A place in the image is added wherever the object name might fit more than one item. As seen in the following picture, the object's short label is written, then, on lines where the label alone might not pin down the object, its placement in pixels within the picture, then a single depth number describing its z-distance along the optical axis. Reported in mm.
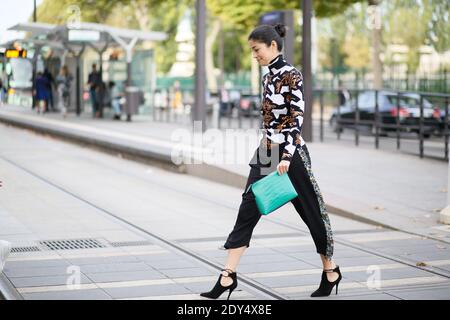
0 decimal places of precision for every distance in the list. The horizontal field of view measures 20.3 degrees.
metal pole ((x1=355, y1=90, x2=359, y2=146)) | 25745
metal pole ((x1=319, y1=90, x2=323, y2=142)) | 26754
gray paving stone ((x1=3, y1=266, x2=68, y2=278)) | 9300
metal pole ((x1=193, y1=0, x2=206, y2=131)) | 26475
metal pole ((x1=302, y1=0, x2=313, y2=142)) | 24236
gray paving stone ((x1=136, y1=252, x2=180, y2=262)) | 10395
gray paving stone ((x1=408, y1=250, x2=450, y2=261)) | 10692
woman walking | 8027
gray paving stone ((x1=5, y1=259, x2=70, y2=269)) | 9785
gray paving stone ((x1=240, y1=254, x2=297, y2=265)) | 10395
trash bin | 37595
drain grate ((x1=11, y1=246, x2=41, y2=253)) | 10765
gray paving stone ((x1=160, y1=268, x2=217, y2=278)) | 9456
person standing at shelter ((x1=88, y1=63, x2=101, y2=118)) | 40128
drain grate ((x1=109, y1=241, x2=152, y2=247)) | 11308
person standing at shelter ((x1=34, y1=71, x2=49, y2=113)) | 38335
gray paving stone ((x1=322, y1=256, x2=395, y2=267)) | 10244
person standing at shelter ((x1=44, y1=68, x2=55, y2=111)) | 39694
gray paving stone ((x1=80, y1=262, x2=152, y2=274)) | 9654
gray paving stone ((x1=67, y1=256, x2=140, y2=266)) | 10110
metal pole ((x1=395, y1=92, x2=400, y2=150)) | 23583
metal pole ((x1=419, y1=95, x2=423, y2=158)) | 21969
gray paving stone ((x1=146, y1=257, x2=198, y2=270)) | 9913
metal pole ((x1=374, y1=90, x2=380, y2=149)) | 24430
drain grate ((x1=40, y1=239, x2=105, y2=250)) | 11120
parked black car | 22868
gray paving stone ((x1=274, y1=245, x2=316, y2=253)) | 11109
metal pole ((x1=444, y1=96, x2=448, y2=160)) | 21124
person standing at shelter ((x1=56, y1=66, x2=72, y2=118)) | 41617
